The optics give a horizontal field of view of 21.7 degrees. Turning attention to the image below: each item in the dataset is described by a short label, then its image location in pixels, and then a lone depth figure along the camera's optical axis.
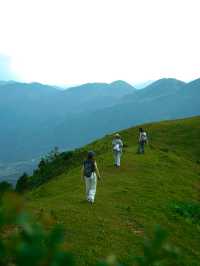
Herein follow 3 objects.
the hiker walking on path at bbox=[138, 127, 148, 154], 42.25
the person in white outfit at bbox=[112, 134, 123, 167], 34.94
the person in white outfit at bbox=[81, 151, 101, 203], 22.14
